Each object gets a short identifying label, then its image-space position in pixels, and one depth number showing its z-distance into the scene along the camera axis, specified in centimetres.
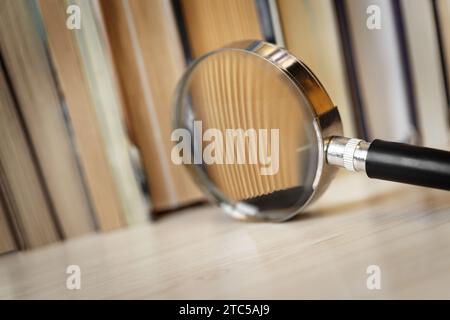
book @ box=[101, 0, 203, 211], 64
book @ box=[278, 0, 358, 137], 64
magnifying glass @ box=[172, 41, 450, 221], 53
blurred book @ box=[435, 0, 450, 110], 65
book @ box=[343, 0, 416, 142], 65
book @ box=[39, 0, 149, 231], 62
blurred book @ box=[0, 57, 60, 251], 62
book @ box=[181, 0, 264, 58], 63
